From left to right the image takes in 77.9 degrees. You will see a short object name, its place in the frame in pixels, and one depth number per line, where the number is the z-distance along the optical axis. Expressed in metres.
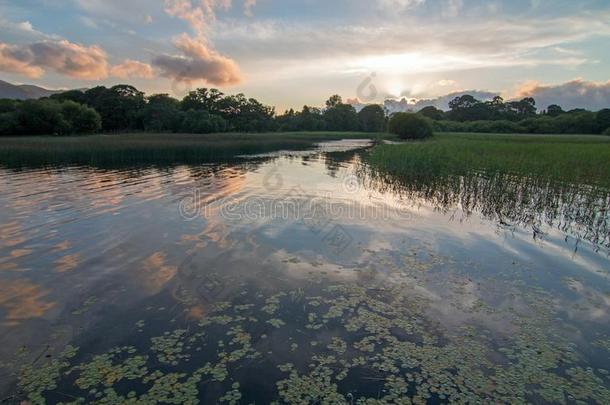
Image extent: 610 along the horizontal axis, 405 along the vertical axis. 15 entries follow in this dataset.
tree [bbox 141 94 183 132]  96.12
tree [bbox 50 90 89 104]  103.75
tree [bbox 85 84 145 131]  100.56
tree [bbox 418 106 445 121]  170.38
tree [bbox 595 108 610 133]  75.91
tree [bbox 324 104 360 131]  152.88
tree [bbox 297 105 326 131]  144.50
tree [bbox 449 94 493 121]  151.75
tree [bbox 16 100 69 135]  73.69
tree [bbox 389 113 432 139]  80.62
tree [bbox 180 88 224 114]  127.94
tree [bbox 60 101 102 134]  81.50
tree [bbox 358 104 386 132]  154.00
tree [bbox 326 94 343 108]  184.25
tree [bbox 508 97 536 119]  156.35
